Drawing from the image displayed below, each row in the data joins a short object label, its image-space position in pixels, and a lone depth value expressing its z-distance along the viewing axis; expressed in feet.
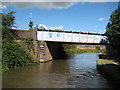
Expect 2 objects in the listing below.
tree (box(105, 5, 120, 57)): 46.09
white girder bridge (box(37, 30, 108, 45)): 85.10
